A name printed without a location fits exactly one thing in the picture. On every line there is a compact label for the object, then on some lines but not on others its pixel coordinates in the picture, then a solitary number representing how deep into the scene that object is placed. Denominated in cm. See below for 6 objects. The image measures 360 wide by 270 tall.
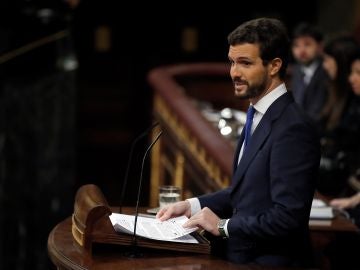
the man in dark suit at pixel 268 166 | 469
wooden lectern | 481
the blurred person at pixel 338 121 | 892
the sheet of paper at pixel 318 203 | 656
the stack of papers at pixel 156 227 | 490
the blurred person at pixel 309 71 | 1124
